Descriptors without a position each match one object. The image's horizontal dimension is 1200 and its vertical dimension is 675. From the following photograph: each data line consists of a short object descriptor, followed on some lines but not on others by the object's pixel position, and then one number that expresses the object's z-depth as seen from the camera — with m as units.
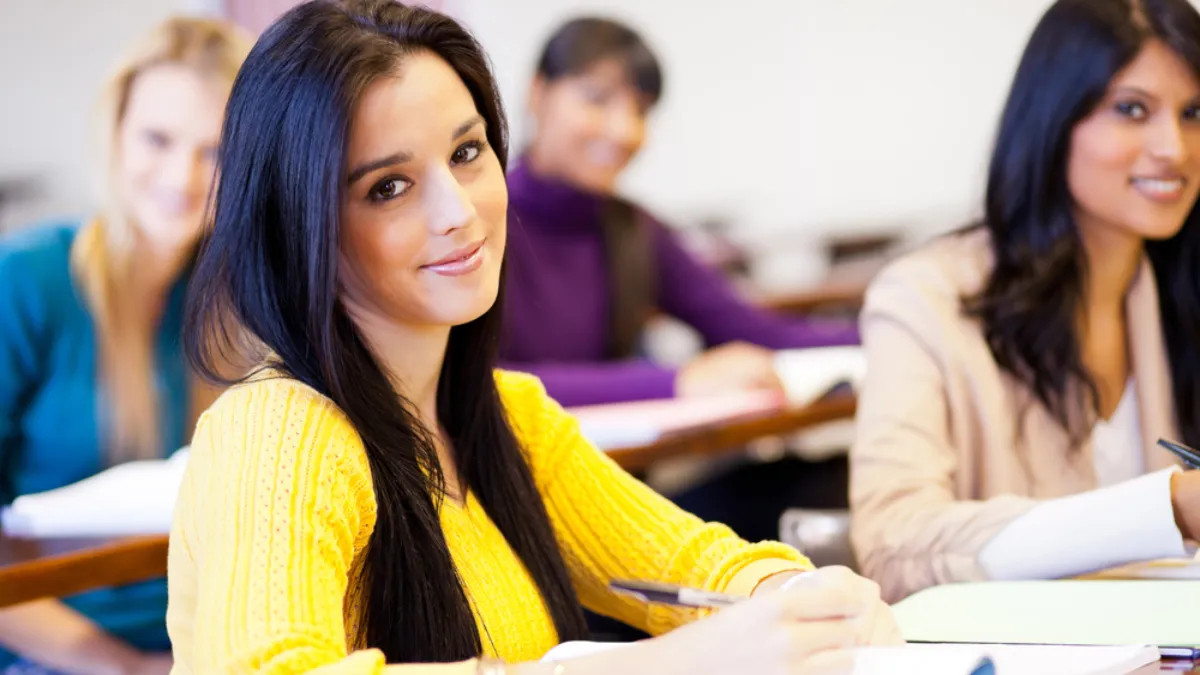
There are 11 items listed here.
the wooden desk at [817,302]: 3.90
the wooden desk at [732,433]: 2.35
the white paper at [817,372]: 2.68
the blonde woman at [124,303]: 2.46
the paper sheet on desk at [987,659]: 1.70
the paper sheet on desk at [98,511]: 2.11
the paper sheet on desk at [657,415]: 2.40
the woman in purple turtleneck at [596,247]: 2.98
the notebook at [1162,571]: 1.97
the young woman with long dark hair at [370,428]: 1.69
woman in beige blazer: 2.19
